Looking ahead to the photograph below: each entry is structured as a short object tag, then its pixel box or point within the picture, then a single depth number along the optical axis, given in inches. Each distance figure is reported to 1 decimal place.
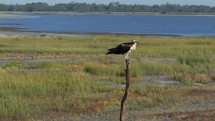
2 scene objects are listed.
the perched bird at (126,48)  689.0
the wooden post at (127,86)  712.6
